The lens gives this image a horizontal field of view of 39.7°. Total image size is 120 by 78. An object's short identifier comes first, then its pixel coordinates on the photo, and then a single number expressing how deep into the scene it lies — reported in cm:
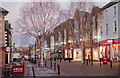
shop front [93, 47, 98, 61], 3723
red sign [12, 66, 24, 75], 1645
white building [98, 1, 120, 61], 3035
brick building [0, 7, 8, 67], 2436
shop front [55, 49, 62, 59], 5976
